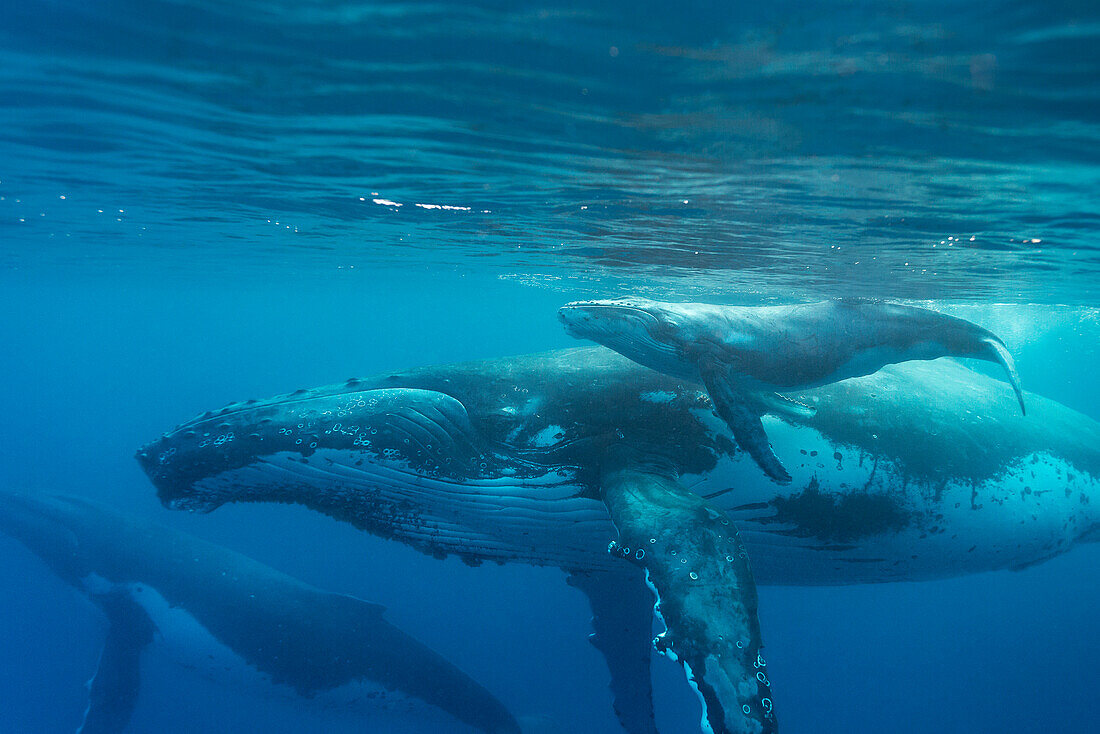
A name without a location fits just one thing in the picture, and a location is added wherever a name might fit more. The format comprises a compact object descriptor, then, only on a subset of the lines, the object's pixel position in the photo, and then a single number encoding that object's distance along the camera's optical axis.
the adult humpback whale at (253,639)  12.01
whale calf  5.61
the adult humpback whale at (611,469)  5.84
